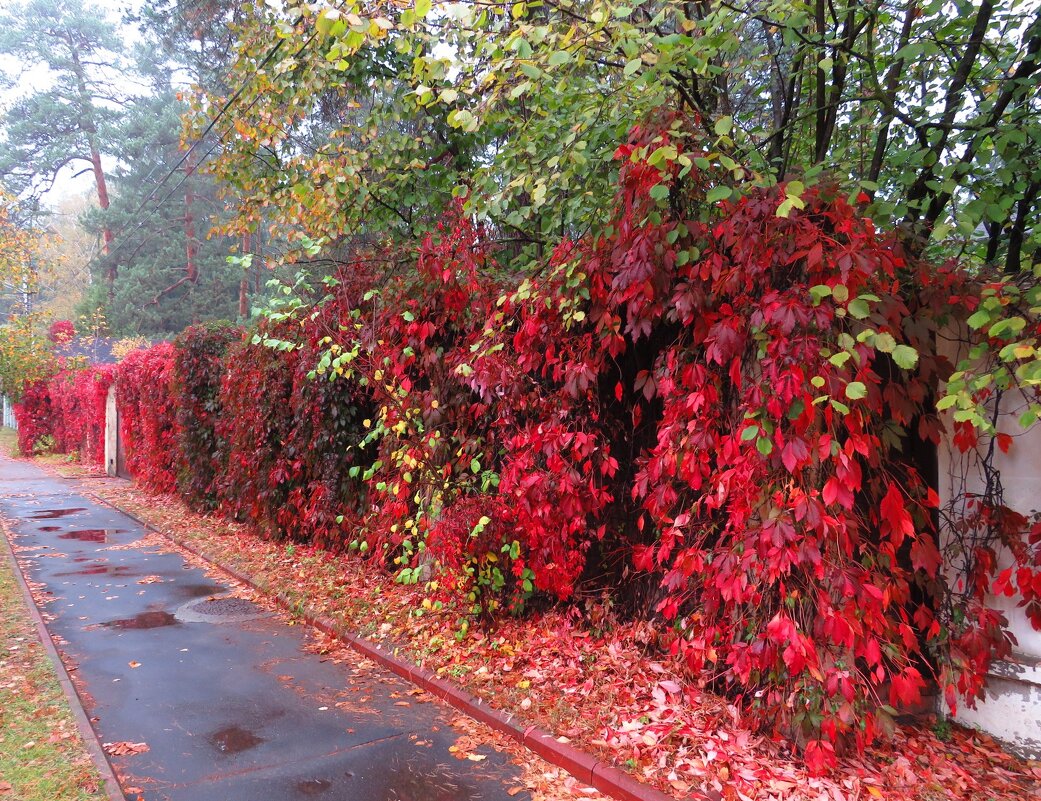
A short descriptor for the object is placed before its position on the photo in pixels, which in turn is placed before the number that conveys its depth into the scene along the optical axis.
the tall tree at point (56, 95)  33.25
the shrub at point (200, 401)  13.12
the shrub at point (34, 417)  29.84
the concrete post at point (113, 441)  21.45
